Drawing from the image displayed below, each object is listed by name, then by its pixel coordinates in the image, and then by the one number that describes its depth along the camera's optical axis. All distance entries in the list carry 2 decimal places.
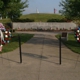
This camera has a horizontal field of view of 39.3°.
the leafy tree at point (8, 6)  7.92
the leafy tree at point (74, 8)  6.50
